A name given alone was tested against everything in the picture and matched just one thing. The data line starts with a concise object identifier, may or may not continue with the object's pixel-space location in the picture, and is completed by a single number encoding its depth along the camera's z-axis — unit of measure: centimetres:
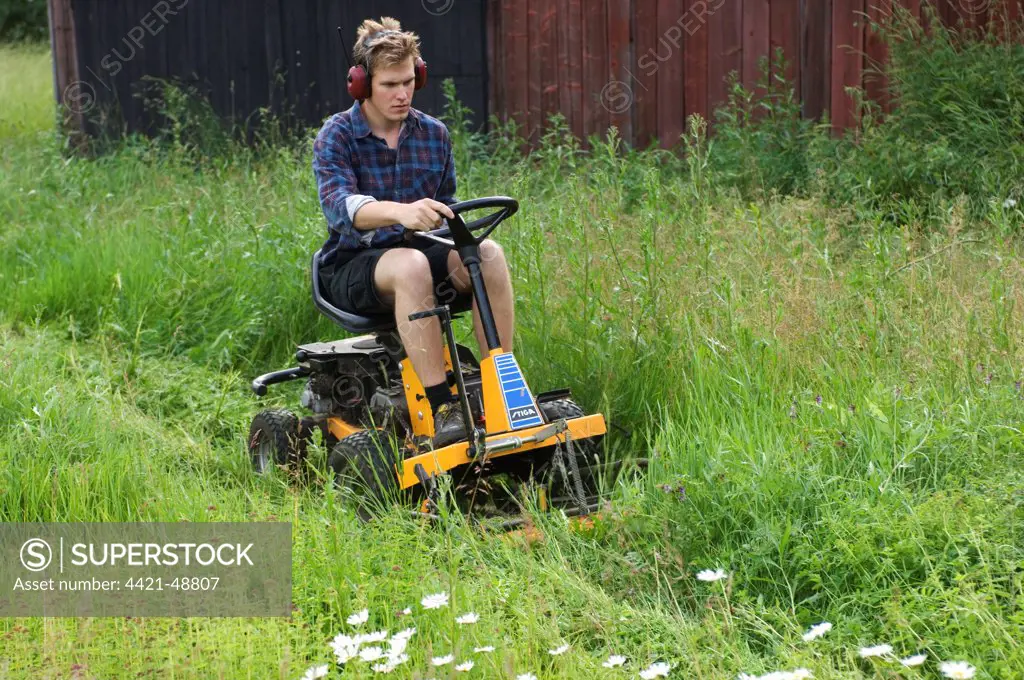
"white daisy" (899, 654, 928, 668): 450
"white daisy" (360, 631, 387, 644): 498
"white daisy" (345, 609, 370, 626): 527
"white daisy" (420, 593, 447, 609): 538
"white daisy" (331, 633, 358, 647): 511
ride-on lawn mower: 720
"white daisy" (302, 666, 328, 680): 483
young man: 761
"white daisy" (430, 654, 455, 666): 478
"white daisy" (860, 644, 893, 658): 461
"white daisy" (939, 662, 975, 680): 430
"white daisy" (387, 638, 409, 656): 491
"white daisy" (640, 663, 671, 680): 468
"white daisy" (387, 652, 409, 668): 491
